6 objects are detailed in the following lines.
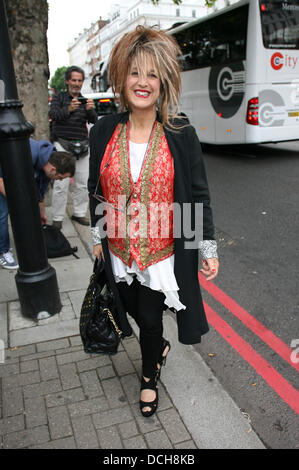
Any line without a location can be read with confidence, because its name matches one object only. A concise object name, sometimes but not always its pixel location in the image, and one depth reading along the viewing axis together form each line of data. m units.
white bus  8.25
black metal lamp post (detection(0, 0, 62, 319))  2.69
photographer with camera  5.05
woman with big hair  1.83
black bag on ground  4.25
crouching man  3.84
